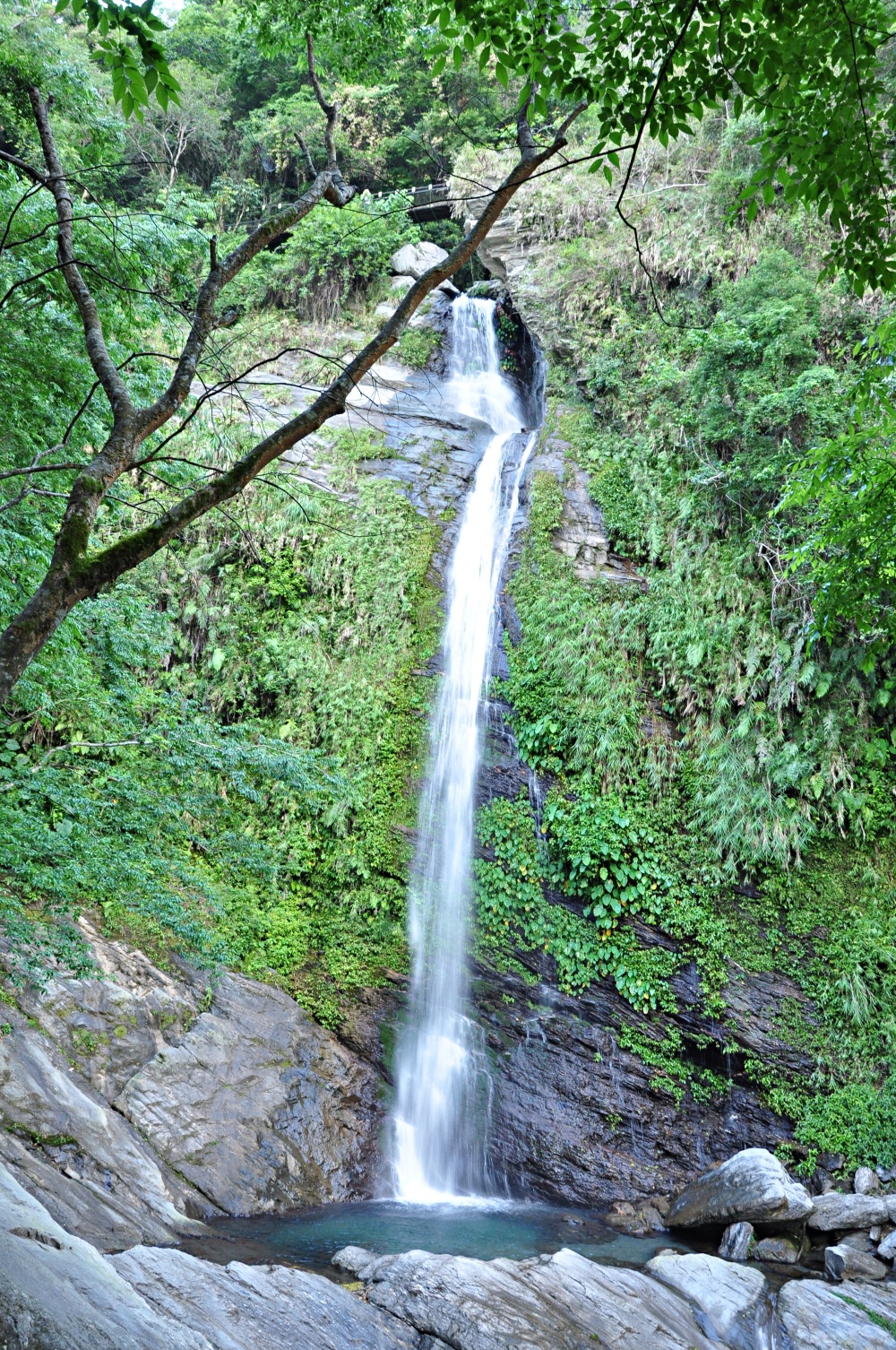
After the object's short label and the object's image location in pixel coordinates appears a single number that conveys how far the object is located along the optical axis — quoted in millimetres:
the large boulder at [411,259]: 18844
